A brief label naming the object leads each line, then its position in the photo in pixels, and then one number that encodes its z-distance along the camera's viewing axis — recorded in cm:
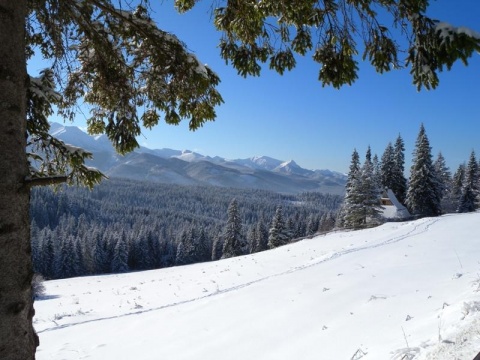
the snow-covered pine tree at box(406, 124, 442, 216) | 4081
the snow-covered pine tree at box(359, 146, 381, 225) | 3903
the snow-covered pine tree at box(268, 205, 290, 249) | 4872
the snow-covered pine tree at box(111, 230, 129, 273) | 6675
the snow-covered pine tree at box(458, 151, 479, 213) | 4694
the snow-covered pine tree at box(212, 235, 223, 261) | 6825
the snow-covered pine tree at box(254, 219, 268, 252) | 6016
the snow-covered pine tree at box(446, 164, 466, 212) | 5760
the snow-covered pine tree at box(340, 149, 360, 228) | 3955
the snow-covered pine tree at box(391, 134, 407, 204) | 4872
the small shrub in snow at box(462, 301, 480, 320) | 437
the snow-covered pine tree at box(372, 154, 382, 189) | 4782
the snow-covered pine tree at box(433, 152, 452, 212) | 5842
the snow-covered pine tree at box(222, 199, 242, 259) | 5314
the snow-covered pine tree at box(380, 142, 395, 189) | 4866
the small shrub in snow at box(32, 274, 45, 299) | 2137
